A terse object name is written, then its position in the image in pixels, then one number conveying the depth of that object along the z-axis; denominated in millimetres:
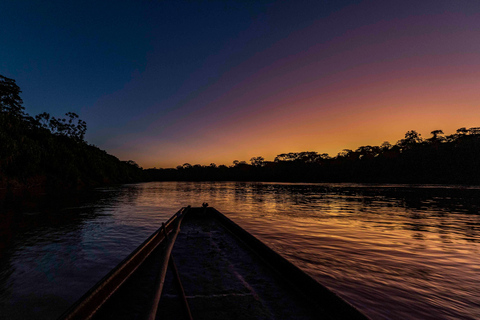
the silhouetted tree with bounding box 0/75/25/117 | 58522
